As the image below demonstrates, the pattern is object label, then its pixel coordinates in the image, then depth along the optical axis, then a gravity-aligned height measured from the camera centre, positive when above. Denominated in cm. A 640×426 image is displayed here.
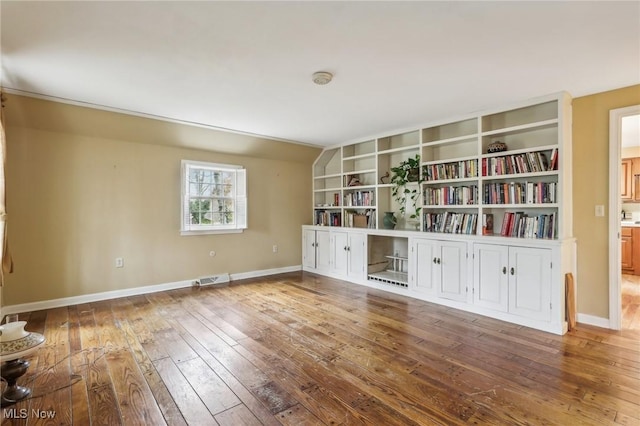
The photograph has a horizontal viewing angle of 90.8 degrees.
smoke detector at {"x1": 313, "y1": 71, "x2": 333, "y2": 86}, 267 +116
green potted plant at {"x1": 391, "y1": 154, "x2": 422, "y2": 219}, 438 +40
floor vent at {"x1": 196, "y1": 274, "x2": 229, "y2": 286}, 480 -105
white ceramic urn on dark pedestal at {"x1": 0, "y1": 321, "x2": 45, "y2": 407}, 181 -81
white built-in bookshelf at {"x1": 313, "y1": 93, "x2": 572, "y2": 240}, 320 +43
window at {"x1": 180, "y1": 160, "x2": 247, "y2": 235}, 475 +22
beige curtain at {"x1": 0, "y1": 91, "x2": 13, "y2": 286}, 287 -2
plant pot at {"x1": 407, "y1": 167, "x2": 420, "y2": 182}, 437 +49
